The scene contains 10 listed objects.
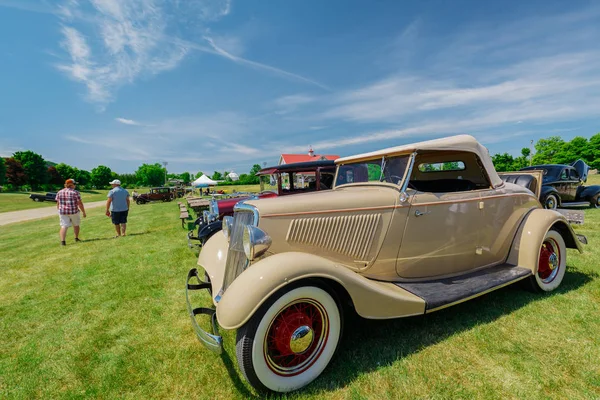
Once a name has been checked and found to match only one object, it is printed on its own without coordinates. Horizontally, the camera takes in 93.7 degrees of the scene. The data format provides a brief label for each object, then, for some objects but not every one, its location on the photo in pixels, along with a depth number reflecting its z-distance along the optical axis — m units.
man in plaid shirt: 7.94
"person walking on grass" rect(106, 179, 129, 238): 8.59
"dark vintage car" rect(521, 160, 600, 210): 10.41
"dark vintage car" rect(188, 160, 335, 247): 8.03
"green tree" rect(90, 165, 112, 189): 81.06
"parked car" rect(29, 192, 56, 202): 36.09
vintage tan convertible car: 2.11
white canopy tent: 33.00
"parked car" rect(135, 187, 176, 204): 28.16
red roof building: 48.17
